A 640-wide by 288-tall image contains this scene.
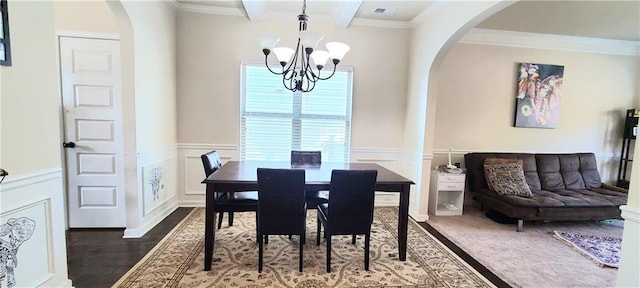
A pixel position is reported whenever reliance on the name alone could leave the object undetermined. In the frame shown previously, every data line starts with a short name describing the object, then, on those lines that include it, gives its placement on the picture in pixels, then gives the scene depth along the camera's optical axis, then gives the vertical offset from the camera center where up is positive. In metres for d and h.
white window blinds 4.02 +0.08
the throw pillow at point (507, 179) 3.65 -0.66
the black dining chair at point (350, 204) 2.24 -0.66
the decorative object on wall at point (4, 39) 1.40 +0.37
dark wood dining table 2.28 -0.50
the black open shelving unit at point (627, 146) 4.36 -0.21
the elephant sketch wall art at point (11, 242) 1.48 -0.70
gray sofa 3.36 -0.82
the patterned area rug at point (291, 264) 2.17 -1.22
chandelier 2.33 +0.63
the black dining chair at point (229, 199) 2.65 -0.77
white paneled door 2.83 -0.16
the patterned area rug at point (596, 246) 2.68 -1.20
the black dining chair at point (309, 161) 3.10 -0.45
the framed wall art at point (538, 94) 4.23 +0.55
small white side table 3.83 -0.93
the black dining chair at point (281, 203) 2.18 -0.64
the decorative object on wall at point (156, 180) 3.21 -0.73
